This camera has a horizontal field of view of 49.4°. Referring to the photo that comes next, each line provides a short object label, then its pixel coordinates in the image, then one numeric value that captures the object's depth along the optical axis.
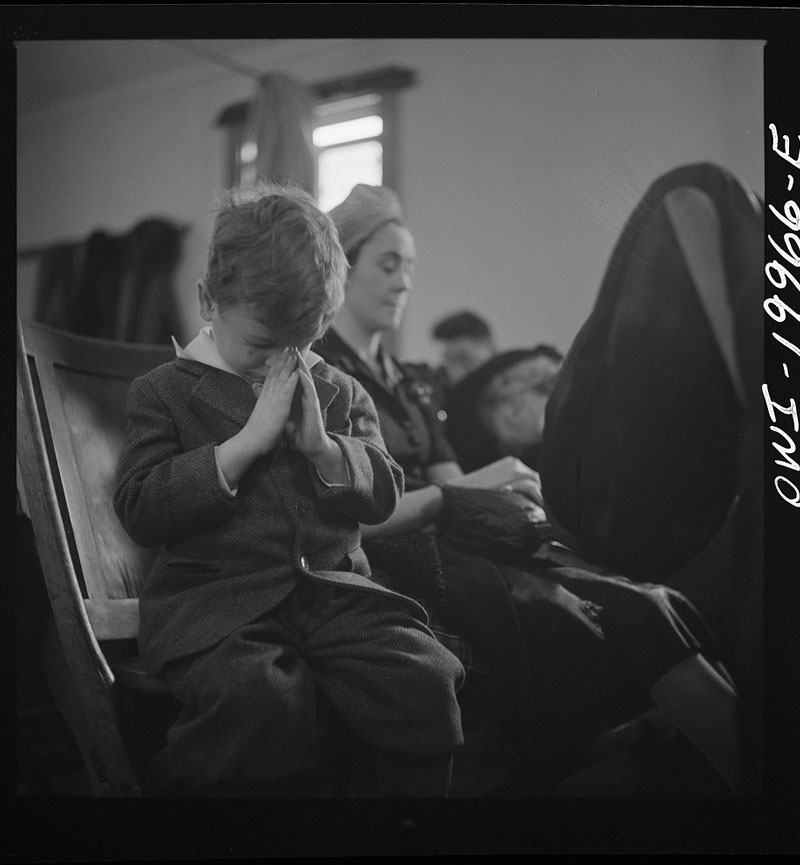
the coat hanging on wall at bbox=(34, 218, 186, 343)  1.61
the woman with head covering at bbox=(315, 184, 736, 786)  1.53
